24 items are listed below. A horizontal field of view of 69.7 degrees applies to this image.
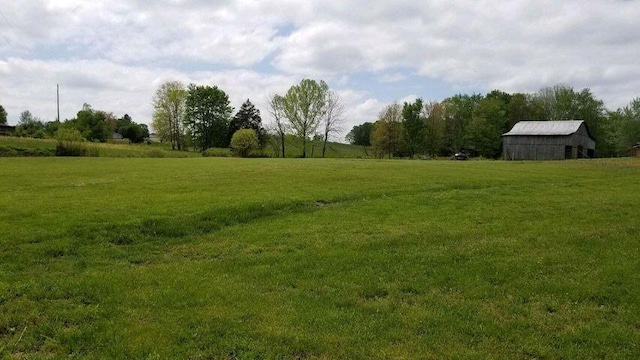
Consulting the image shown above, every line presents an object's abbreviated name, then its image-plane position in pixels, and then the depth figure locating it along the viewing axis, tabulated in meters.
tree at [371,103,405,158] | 98.25
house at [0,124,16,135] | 89.68
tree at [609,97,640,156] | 90.81
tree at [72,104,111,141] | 101.55
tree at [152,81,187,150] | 106.56
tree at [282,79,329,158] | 98.50
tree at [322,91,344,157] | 100.75
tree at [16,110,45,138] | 84.50
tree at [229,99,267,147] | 107.19
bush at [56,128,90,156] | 61.28
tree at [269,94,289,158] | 99.38
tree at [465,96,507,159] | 93.00
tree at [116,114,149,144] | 131.38
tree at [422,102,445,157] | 100.94
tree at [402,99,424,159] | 95.94
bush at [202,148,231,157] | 84.12
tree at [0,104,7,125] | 118.31
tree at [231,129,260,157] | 85.00
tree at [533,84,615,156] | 96.50
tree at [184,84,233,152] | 106.88
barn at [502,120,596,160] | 71.38
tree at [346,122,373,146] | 148.16
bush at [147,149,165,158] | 69.00
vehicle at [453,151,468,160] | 79.73
